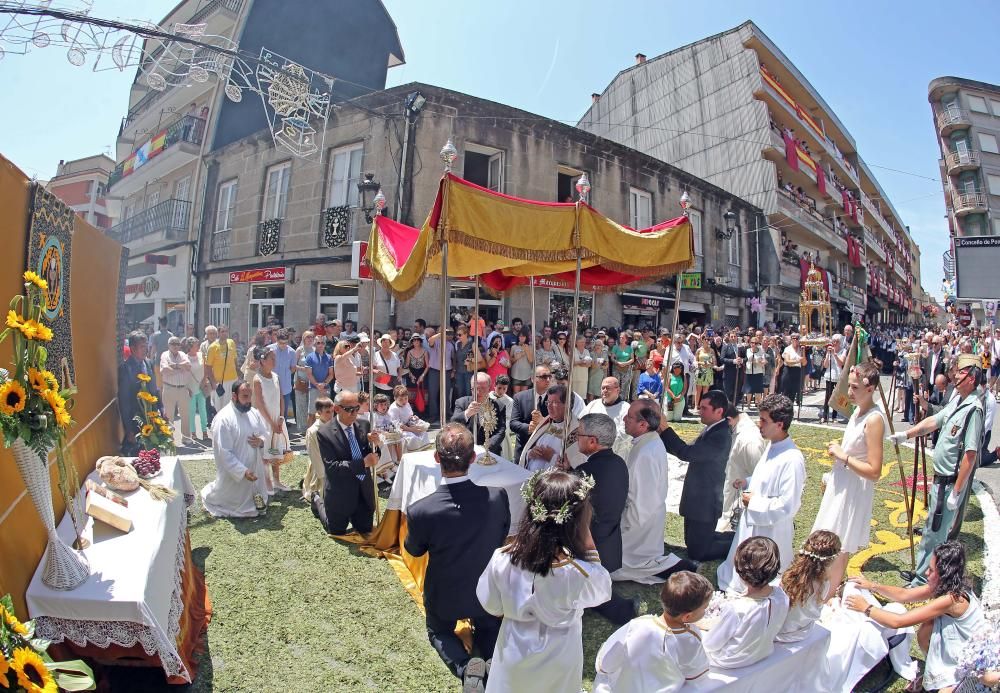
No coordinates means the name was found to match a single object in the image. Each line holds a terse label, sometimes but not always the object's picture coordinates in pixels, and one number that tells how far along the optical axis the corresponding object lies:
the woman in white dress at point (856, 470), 4.20
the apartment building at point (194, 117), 17.98
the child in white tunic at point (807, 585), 3.03
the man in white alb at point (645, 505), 4.75
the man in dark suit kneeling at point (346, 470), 5.41
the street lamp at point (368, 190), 13.94
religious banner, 3.61
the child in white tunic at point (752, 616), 2.80
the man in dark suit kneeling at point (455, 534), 3.38
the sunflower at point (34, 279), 2.58
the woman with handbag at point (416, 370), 10.84
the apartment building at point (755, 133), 27.31
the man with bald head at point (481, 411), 5.97
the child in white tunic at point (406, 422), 6.98
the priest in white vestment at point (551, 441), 5.15
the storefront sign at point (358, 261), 12.87
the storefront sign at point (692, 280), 21.55
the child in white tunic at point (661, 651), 2.55
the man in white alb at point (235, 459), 5.86
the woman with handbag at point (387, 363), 9.44
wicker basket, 2.62
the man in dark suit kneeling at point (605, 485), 4.11
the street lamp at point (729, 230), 22.73
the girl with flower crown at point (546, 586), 2.55
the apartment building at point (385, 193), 14.91
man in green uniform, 4.39
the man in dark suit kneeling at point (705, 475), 4.92
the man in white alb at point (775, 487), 4.03
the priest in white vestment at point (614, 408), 5.93
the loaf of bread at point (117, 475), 4.01
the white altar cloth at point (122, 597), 2.72
